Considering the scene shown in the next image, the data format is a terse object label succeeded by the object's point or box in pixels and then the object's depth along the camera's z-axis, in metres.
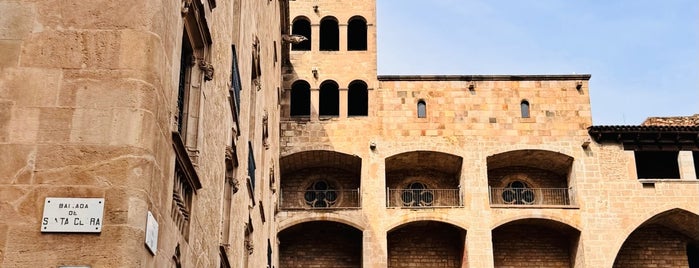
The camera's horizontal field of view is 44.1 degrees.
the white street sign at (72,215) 6.28
